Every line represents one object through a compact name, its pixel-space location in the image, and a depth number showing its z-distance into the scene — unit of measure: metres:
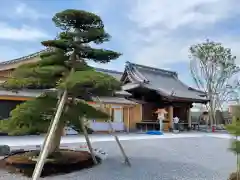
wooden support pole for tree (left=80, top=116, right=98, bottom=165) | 3.83
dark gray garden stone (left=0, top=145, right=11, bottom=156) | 4.28
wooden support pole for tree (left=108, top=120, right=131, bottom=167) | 3.80
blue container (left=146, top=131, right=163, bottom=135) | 9.90
